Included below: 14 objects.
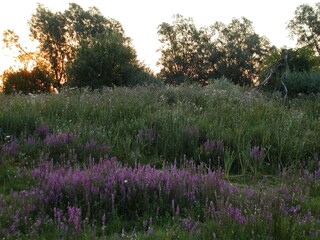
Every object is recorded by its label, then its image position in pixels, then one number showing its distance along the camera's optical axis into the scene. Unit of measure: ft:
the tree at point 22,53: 172.24
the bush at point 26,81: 92.17
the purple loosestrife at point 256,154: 20.70
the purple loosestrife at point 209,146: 21.99
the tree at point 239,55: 164.45
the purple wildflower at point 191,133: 23.89
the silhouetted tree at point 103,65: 89.20
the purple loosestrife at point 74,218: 11.00
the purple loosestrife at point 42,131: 24.54
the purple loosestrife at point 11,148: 20.33
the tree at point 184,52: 168.86
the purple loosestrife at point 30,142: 21.79
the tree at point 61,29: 173.58
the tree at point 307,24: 157.89
